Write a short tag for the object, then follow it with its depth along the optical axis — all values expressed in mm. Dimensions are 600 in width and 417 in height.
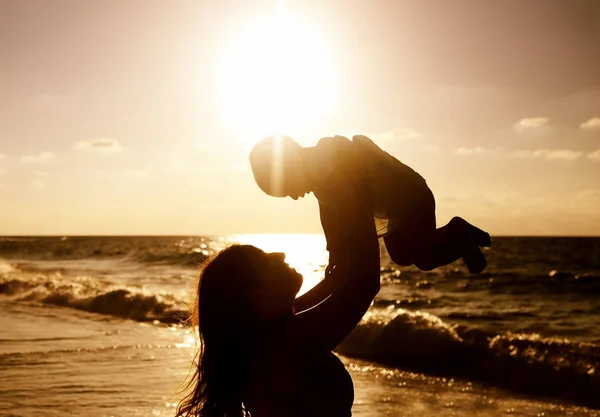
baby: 2041
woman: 1867
